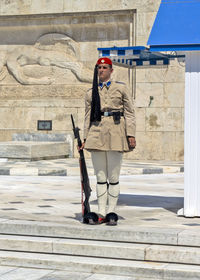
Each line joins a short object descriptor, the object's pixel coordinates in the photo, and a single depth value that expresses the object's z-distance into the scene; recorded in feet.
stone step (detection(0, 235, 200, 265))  24.93
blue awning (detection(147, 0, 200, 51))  30.72
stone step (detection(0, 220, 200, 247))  25.90
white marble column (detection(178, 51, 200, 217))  31.69
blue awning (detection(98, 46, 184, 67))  34.57
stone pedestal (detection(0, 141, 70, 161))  67.54
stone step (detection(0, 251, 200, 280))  23.90
